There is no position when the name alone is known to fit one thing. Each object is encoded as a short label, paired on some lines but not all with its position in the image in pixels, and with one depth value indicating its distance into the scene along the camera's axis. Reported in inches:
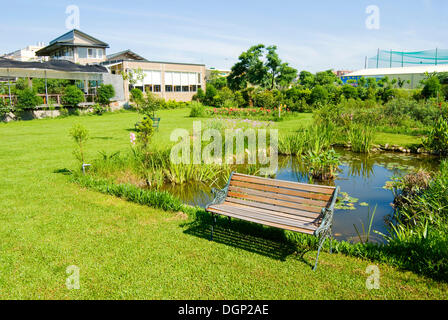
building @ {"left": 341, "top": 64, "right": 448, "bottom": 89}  1761.1
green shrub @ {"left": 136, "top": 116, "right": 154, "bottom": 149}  295.7
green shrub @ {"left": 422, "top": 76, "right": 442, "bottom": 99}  846.5
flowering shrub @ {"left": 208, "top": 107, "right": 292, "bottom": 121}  771.0
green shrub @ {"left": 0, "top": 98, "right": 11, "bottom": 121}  708.7
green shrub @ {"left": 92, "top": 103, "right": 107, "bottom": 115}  906.1
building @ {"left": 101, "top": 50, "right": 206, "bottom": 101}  1256.2
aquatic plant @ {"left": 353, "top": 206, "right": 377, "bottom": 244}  188.4
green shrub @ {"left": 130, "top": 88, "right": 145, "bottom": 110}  1095.8
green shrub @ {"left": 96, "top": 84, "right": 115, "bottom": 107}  953.2
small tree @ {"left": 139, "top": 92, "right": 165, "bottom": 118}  519.8
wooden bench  148.3
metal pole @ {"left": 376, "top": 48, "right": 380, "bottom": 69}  2302.7
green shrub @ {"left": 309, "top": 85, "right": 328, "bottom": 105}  986.1
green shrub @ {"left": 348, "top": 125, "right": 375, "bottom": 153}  415.8
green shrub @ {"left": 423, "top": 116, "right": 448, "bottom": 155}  371.6
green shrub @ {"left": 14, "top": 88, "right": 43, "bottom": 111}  747.4
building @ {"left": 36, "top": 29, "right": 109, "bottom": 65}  1437.0
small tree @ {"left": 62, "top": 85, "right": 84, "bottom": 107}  854.5
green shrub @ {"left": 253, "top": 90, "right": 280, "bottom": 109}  938.2
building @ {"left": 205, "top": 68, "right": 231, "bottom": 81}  2239.2
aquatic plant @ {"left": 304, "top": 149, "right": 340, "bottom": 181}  288.5
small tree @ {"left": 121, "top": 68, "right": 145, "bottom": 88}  1029.2
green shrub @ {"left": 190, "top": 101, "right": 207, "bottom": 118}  837.2
